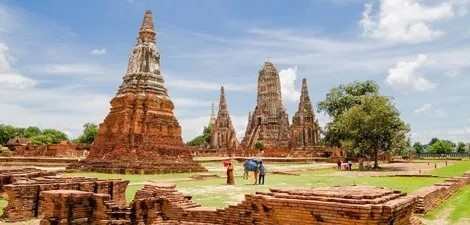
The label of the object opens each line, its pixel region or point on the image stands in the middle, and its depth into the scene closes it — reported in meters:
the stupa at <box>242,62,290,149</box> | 83.38
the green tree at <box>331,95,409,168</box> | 33.06
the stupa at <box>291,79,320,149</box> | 74.76
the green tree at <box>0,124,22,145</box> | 82.38
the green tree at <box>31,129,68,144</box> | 76.71
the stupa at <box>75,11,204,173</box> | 26.33
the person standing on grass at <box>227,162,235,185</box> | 18.39
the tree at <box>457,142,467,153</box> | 116.07
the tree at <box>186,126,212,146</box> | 107.71
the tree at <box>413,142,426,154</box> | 124.29
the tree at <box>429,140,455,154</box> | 109.11
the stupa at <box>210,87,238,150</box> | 86.69
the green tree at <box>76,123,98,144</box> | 78.69
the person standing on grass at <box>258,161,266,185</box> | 18.67
